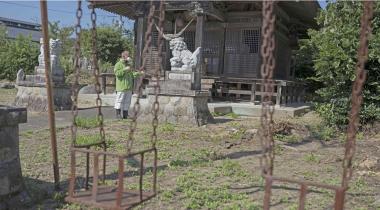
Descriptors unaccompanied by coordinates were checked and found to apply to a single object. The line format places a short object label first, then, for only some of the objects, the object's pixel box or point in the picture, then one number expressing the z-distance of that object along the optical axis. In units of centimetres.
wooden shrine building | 1486
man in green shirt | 981
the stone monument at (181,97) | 999
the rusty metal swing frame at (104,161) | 293
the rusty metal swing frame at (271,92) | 252
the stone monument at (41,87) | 1188
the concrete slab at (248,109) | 1254
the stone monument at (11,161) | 400
